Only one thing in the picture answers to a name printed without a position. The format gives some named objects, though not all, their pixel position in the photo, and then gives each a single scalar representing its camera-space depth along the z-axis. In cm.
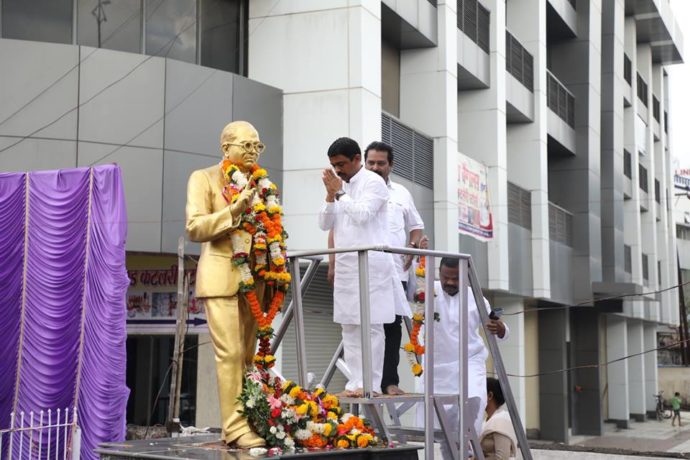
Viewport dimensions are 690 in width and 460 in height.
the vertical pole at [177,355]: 1463
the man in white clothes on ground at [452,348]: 899
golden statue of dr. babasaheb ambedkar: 762
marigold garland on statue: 775
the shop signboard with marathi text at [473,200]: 1948
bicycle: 2326
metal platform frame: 760
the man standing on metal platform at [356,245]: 809
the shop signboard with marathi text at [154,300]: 1869
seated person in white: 843
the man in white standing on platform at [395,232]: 841
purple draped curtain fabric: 1355
